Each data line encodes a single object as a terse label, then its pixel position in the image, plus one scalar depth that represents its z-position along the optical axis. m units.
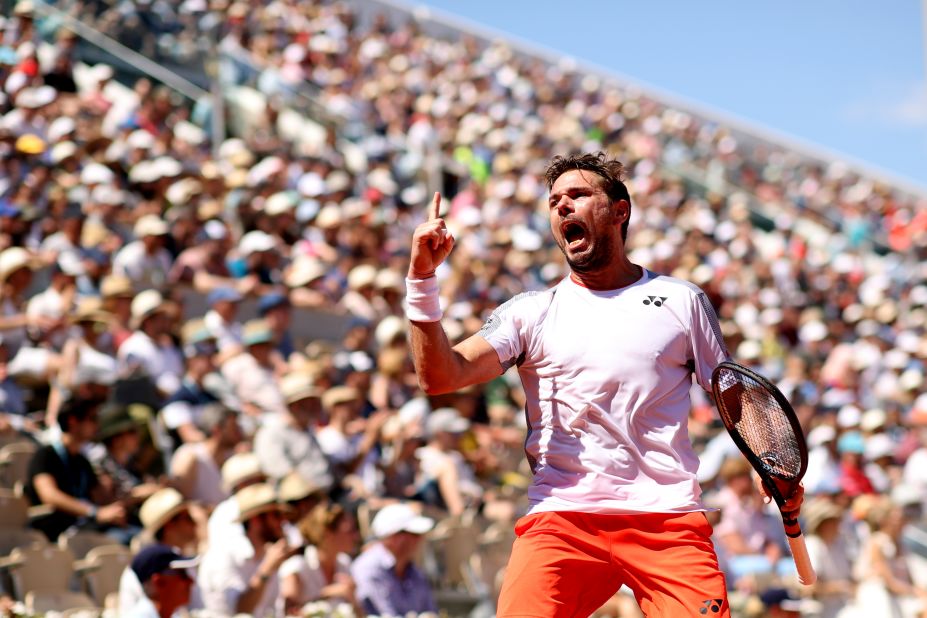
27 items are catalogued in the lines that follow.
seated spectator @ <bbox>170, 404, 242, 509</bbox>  15.54
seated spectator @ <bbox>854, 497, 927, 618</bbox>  18.86
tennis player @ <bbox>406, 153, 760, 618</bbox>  7.71
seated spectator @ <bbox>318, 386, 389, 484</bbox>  17.48
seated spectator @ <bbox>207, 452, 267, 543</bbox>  14.09
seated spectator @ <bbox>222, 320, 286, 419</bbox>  18.27
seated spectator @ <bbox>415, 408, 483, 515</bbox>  18.17
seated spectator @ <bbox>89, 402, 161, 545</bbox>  14.98
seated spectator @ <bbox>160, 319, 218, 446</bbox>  16.66
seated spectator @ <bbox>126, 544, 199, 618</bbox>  11.48
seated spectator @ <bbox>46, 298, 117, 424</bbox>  16.17
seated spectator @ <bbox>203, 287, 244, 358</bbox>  19.53
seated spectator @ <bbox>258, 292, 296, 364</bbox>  19.94
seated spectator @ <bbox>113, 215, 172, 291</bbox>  20.36
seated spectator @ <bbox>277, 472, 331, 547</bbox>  15.01
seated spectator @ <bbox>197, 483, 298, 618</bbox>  13.57
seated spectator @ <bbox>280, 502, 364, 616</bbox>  14.03
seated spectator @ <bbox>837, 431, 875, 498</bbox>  23.56
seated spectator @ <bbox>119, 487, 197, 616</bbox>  13.24
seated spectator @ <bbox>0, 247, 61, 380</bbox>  17.14
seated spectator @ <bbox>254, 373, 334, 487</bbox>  15.98
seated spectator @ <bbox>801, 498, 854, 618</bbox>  18.75
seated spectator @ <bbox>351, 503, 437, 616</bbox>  14.69
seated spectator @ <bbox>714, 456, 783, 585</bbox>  19.25
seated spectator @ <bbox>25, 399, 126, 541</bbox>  14.23
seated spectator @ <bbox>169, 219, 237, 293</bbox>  21.05
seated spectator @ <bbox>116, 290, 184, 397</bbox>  17.48
